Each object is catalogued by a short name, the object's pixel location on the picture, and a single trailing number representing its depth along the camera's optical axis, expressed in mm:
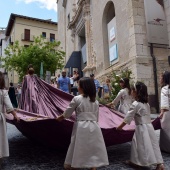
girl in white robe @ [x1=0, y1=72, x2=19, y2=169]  3291
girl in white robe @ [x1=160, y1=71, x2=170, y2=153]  4016
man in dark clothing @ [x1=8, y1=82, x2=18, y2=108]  10736
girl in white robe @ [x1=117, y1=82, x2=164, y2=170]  3195
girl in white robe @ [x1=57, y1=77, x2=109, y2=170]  2947
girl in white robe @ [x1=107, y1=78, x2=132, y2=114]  5371
